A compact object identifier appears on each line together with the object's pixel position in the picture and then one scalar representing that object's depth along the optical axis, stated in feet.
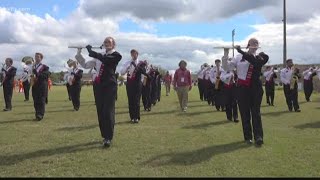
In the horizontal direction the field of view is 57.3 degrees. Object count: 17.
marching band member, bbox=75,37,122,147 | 20.01
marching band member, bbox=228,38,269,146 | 20.55
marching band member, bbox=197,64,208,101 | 50.67
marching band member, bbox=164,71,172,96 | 72.15
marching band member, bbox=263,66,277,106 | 44.93
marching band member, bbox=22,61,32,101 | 34.33
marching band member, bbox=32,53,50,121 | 30.50
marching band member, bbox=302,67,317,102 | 52.91
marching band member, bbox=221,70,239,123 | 30.21
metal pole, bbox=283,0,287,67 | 81.99
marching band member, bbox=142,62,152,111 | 38.88
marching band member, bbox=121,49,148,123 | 28.99
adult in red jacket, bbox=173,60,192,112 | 38.41
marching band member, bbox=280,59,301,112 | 38.65
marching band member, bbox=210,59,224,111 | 34.22
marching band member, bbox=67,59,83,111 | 39.43
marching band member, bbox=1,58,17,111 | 38.00
